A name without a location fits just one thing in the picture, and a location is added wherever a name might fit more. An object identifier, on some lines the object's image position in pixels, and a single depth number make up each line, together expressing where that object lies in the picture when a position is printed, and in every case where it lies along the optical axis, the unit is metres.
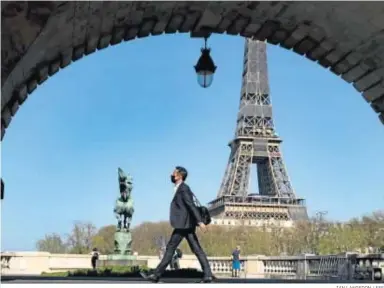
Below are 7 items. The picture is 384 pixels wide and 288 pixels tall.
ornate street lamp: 10.23
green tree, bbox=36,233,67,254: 69.00
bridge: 17.39
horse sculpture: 25.38
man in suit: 8.30
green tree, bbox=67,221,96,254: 69.75
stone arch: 6.95
